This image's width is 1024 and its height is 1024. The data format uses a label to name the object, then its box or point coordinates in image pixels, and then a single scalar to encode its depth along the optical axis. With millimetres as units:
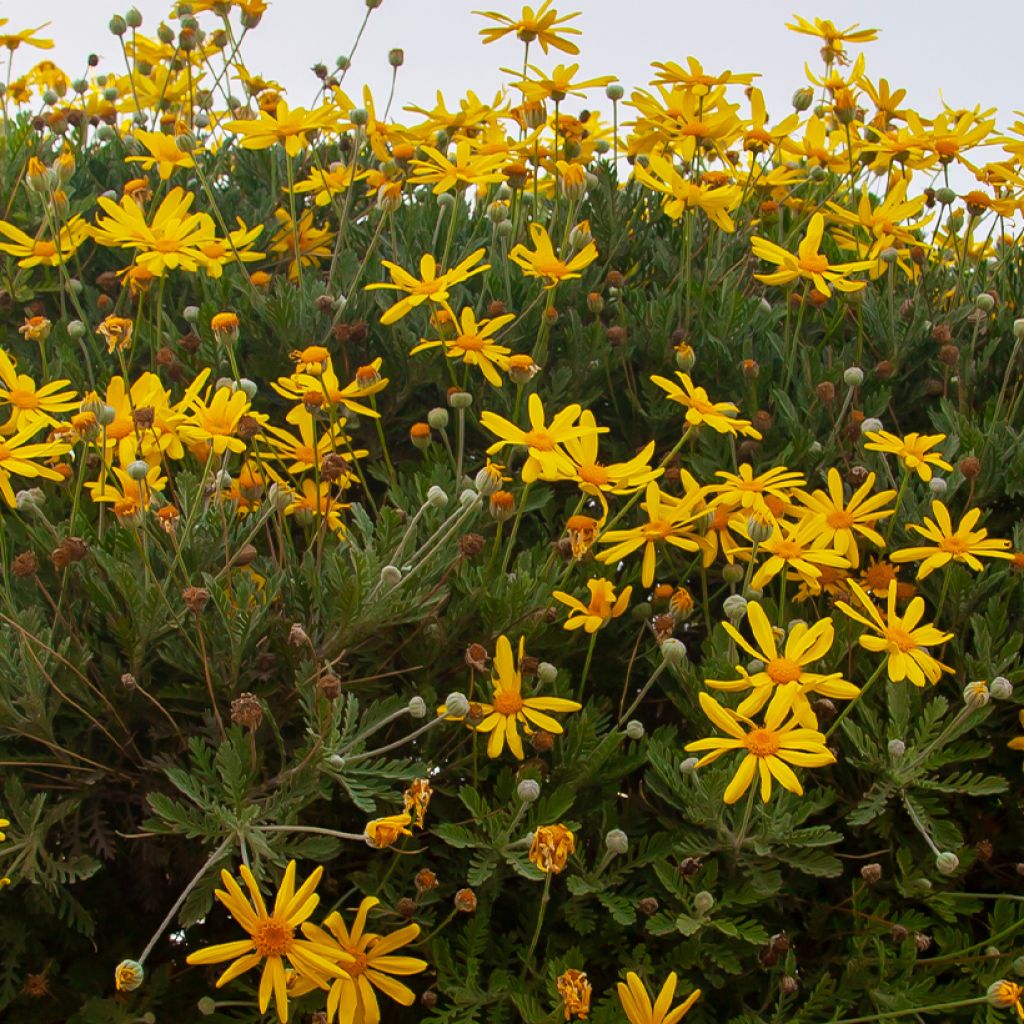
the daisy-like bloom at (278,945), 1683
